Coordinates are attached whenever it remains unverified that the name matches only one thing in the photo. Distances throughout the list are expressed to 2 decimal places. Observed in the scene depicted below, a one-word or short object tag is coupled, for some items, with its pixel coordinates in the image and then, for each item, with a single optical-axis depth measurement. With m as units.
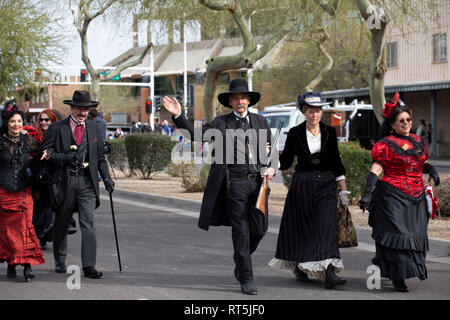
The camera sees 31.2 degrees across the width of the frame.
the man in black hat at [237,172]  7.23
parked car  29.19
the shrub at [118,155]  22.59
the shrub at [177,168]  18.92
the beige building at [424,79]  33.09
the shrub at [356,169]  13.88
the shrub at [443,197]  12.26
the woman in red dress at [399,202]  7.20
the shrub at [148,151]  21.14
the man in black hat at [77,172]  8.12
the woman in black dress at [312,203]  7.33
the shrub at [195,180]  17.48
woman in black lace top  7.93
